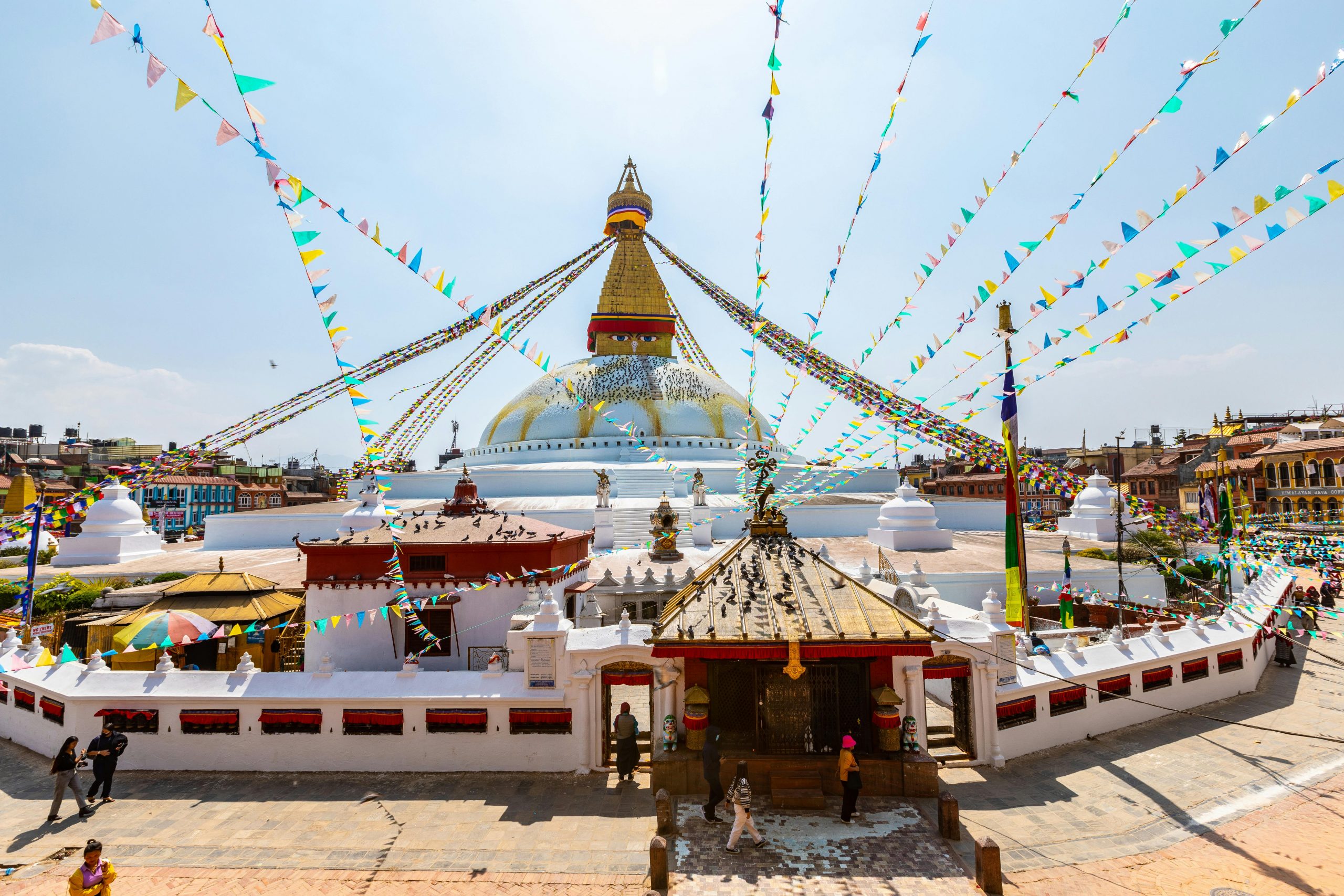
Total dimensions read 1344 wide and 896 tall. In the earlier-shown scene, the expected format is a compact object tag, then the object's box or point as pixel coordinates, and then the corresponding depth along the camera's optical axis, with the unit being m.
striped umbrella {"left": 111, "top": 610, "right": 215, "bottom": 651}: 9.75
